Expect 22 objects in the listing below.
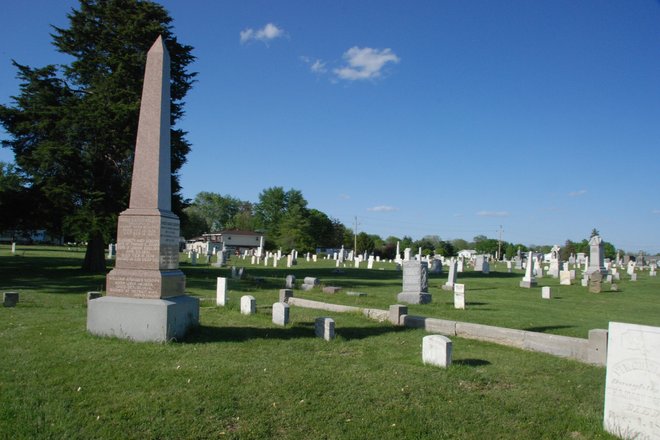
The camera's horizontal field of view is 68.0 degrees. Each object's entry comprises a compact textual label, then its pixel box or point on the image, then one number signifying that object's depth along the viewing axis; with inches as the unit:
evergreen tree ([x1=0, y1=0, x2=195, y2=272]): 861.8
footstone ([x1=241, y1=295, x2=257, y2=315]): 444.5
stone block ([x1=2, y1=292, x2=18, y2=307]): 457.4
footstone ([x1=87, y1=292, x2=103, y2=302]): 442.5
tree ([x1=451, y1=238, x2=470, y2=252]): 5145.7
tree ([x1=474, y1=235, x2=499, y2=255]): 3986.2
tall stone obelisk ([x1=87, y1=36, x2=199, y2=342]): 300.4
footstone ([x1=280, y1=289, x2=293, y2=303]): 540.6
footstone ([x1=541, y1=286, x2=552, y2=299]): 723.4
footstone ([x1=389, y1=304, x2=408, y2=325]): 411.5
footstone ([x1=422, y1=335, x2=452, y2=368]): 269.7
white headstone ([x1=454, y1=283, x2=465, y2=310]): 560.8
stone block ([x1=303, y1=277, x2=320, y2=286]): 743.9
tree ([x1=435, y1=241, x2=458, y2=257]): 2983.5
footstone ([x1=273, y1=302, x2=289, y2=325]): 386.6
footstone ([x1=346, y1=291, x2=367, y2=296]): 652.1
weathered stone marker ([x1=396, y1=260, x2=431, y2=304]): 636.1
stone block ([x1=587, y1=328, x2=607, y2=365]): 293.5
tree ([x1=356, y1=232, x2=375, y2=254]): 2989.7
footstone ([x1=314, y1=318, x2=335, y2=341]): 333.2
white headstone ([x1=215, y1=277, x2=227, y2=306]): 501.4
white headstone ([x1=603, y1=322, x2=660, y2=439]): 174.1
